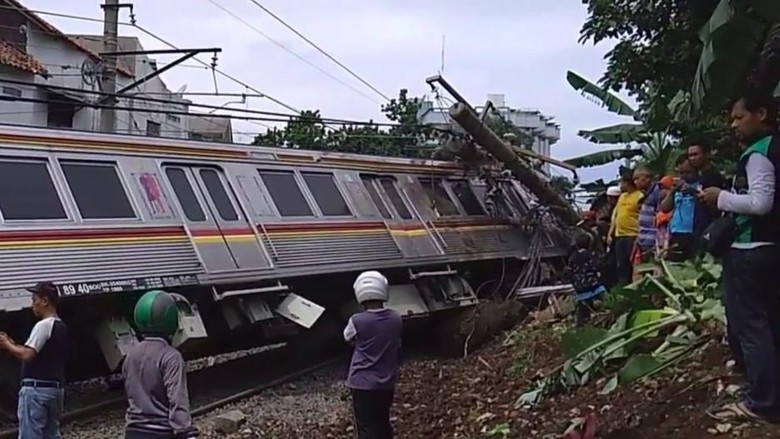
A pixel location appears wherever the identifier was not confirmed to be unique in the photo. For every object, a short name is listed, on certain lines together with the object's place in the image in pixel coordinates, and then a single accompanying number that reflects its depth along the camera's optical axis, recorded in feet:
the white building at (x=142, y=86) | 94.42
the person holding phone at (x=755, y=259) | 17.44
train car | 32.63
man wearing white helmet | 22.62
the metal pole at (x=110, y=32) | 59.36
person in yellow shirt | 34.27
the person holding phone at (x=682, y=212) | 25.61
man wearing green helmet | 16.58
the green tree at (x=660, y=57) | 27.37
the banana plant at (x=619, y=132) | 35.58
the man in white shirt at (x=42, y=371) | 22.43
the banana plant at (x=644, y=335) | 22.91
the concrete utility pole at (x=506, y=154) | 49.44
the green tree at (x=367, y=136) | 58.23
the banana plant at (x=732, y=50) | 19.13
